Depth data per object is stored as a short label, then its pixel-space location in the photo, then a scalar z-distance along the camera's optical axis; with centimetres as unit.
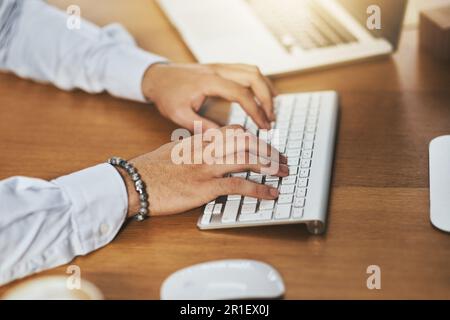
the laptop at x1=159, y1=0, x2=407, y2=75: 136
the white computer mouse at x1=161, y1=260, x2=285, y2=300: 100
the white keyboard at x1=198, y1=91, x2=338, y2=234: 108
